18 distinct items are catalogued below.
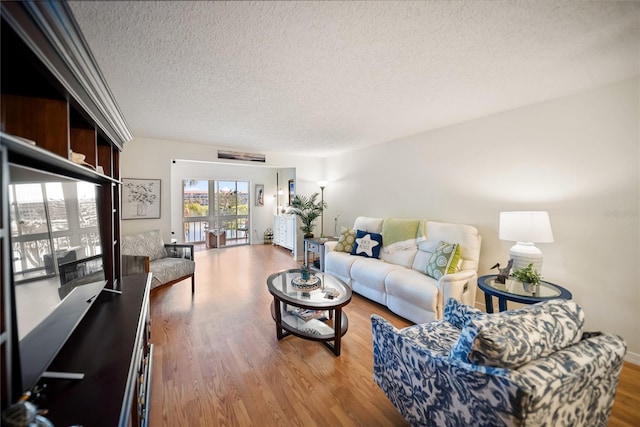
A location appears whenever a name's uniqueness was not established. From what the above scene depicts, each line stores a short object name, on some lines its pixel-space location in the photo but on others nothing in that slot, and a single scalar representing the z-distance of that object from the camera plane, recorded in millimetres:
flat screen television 817
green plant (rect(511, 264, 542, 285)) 2012
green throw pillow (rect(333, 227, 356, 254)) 3807
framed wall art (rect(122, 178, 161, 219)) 3594
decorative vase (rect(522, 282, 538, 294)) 1956
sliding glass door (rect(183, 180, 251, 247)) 6734
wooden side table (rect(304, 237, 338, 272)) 4259
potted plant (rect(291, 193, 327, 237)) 4946
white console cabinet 5659
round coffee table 2068
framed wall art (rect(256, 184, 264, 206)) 7249
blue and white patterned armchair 875
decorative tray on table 2357
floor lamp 5238
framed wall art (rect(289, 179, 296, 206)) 6548
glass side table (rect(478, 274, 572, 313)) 1868
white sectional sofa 2375
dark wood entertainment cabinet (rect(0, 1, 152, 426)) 672
